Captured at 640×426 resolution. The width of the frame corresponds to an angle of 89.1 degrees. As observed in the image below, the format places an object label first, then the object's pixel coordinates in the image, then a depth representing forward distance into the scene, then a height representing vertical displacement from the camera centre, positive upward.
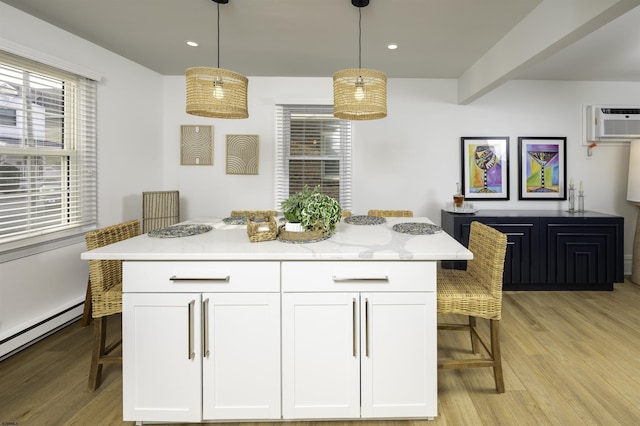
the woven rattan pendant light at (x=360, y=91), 2.04 +0.72
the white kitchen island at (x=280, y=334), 1.56 -0.64
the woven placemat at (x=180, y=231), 1.94 -0.17
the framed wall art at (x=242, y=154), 4.00 +0.61
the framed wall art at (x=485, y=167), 3.98 +0.46
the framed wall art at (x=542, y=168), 3.97 +0.45
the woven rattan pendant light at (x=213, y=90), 1.97 +0.70
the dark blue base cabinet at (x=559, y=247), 3.50 -0.46
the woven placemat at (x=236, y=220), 2.46 -0.13
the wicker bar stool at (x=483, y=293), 1.78 -0.49
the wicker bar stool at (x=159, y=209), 3.37 -0.06
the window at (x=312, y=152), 4.02 +0.65
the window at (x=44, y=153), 2.35 +0.40
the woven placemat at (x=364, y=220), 2.45 -0.12
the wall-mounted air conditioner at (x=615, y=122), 3.90 +1.00
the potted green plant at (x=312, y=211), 1.80 -0.04
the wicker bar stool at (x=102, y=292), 1.79 -0.50
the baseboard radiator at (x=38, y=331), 2.30 -0.99
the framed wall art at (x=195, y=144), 4.00 +0.74
